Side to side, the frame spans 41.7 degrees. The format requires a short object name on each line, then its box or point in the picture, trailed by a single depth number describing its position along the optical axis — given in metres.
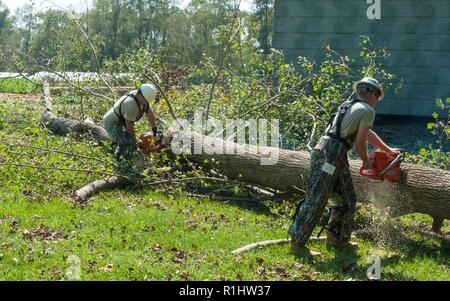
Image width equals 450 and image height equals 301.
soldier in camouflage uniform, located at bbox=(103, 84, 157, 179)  9.60
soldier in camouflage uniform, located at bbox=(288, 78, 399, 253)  6.11
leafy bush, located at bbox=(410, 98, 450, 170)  8.05
